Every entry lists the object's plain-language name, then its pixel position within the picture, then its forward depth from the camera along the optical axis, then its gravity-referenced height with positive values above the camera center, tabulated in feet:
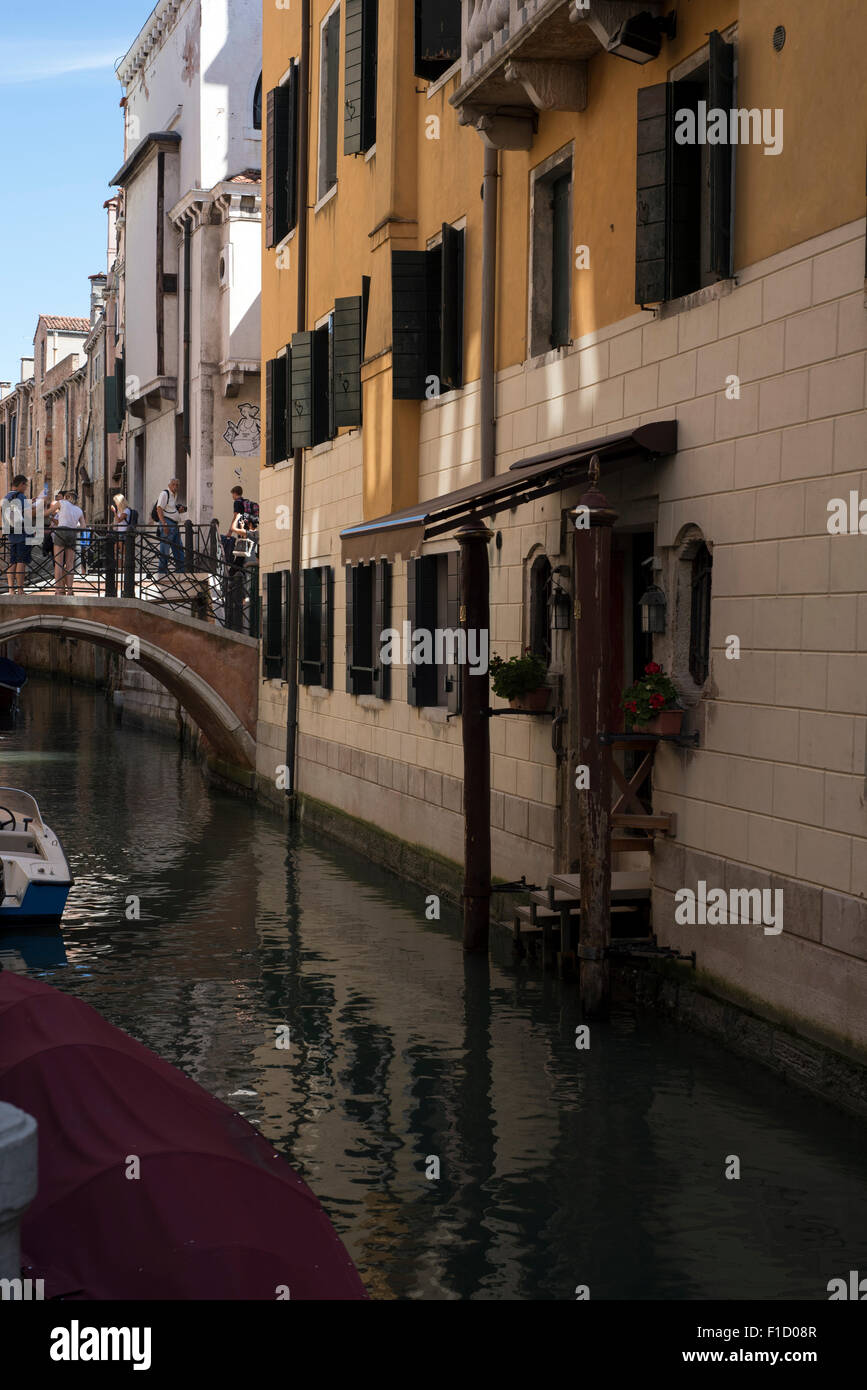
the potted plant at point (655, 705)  30.60 -0.94
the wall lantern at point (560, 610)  37.73 +0.99
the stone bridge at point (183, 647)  74.13 +0.18
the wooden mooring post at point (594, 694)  29.76 -0.72
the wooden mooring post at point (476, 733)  36.91 -1.78
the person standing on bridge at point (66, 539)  75.82 +5.12
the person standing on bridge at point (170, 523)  76.02 +6.01
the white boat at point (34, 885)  41.19 -5.83
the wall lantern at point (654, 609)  32.01 +0.87
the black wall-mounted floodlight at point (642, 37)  31.37 +11.66
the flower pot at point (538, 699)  38.27 -1.06
